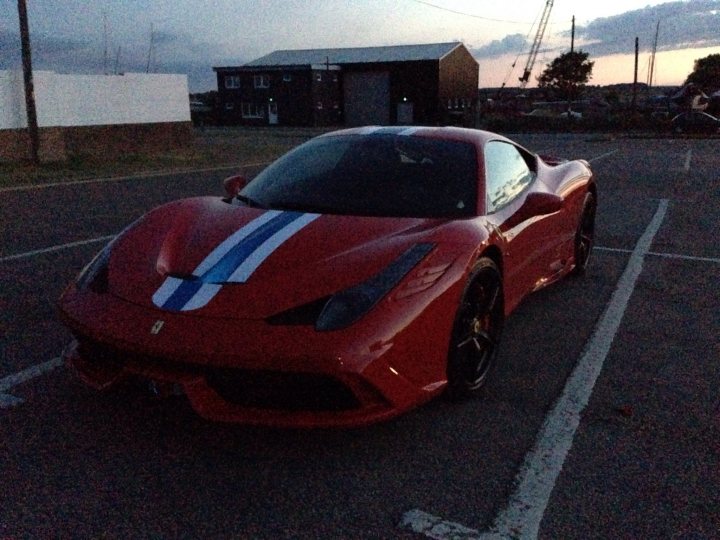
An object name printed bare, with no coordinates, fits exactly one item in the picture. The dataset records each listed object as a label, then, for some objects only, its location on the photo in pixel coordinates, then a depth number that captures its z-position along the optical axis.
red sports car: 2.54
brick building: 50.94
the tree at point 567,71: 62.19
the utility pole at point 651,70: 91.49
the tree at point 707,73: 71.75
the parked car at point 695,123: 35.16
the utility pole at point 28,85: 15.79
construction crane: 80.61
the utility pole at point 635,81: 48.24
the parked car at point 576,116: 44.54
